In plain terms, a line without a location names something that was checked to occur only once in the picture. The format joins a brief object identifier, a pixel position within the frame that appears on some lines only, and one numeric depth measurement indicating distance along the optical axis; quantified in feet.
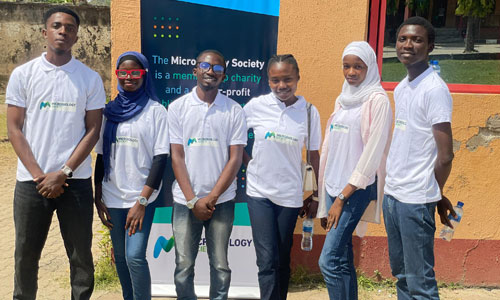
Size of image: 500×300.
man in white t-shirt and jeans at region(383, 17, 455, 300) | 8.69
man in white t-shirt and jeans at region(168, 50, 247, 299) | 10.16
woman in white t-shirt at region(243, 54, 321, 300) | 10.26
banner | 12.94
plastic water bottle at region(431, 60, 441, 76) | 13.39
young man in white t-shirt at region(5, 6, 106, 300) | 9.66
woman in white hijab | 9.59
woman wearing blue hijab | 10.00
